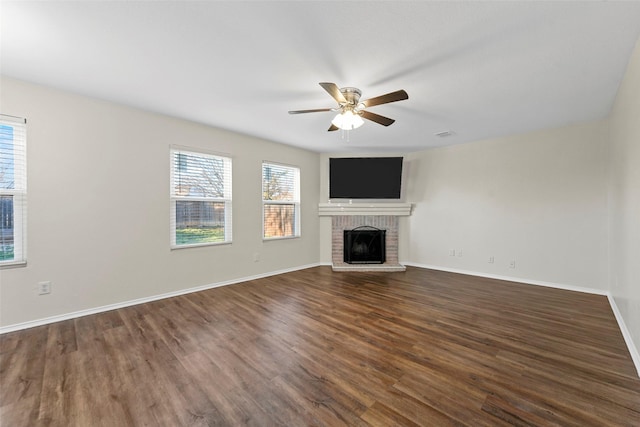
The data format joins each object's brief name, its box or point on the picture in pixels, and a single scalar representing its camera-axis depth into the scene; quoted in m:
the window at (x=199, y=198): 3.68
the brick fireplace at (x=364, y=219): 5.56
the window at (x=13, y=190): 2.52
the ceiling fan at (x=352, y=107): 2.39
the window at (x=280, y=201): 4.84
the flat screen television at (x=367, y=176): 5.40
